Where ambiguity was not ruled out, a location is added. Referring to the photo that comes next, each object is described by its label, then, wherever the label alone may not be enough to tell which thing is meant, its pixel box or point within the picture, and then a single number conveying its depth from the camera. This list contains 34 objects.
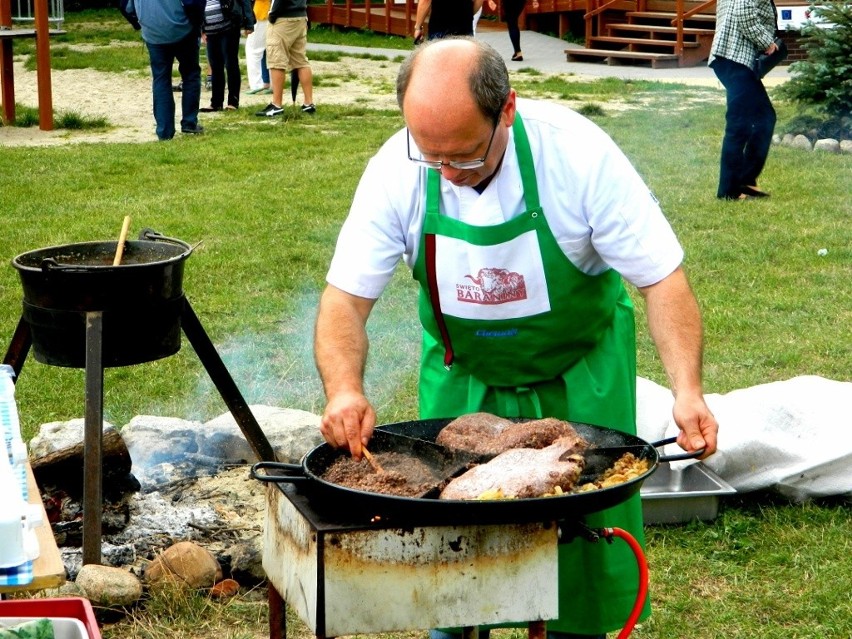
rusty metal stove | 2.49
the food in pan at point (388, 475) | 2.58
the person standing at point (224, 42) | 13.99
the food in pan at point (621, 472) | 2.67
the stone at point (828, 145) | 12.54
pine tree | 12.63
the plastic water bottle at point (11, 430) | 2.46
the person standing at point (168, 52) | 11.89
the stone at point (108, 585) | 3.86
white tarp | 4.79
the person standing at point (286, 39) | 13.52
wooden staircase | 20.03
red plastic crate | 2.43
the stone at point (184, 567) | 4.02
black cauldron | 3.94
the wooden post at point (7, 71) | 13.36
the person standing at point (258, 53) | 15.10
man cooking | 2.80
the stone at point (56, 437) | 4.62
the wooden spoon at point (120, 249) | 4.23
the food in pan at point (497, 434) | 2.83
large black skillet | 2.41
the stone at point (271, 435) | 4.83
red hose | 2.91
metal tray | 4.64
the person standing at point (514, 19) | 20.20
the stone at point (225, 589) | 4.08
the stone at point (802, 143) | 12.79
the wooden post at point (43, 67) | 12.55
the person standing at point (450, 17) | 12.27
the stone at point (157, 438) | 4.96
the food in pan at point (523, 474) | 2.52
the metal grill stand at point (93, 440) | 3.96
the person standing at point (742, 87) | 9.39
